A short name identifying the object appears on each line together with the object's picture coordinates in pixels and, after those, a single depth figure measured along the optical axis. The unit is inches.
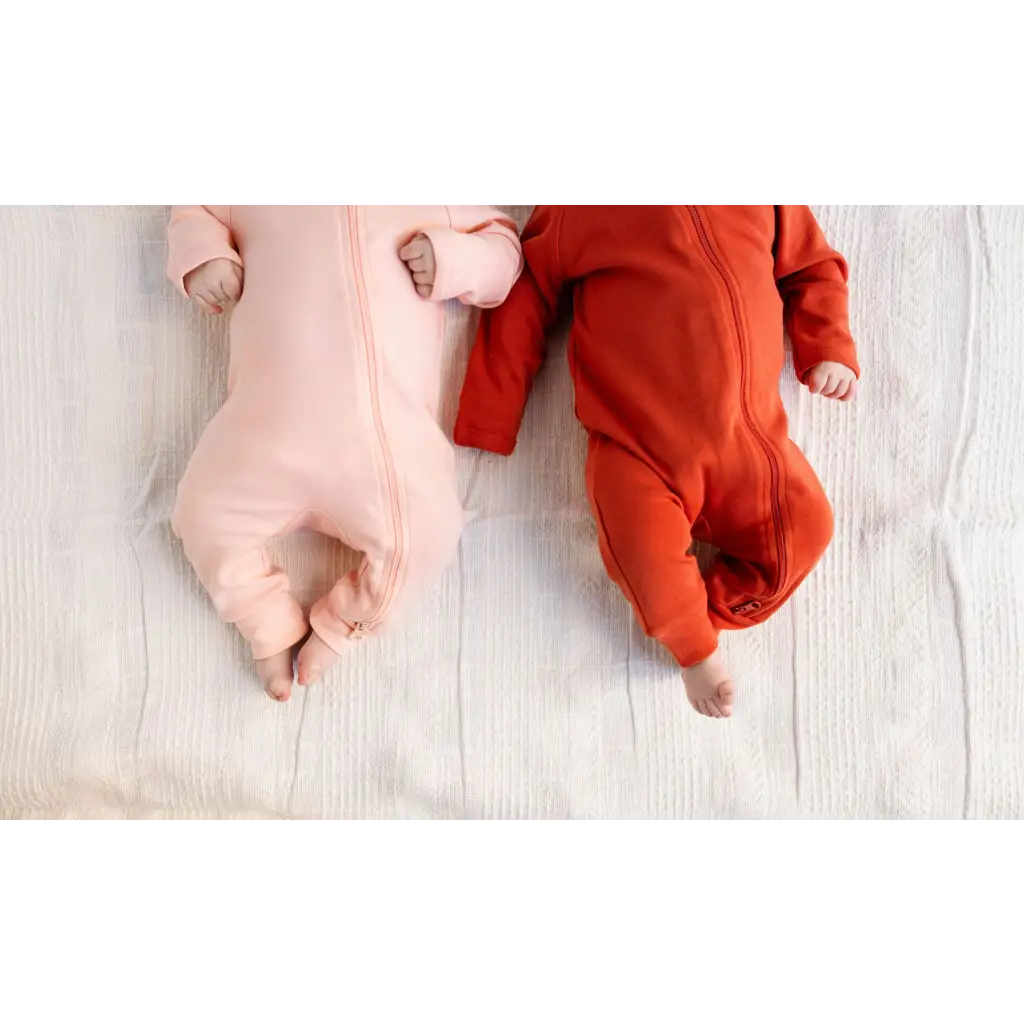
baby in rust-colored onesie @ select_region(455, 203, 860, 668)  36.3
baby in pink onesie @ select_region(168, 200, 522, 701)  35.3
